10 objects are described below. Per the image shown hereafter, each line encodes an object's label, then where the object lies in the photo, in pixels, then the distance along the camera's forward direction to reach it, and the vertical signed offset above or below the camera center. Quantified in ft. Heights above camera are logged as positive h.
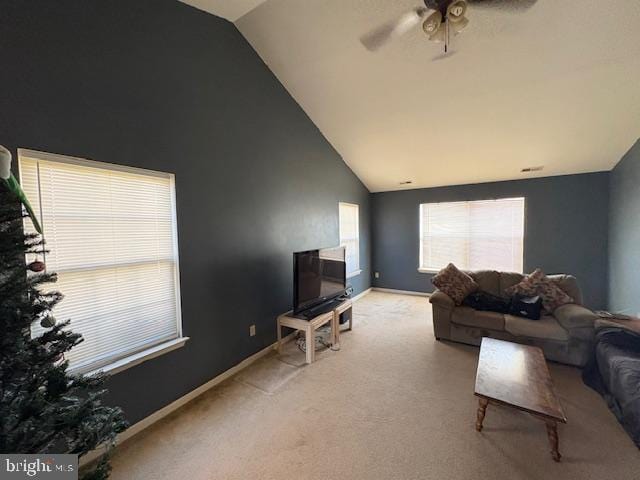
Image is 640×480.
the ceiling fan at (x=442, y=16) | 5.41 +4.56
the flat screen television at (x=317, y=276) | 9.94 -1.97
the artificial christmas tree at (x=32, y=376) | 3.03 -1.76
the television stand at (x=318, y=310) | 10.10 -3.25
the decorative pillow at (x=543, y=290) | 9.99 -2.61
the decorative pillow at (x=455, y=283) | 11.39 -2.52
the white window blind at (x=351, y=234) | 16.67 -0.39
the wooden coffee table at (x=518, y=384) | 5.33 -3.62
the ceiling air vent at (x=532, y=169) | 14.00 +2.90
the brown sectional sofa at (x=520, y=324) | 8.84 -3.66
